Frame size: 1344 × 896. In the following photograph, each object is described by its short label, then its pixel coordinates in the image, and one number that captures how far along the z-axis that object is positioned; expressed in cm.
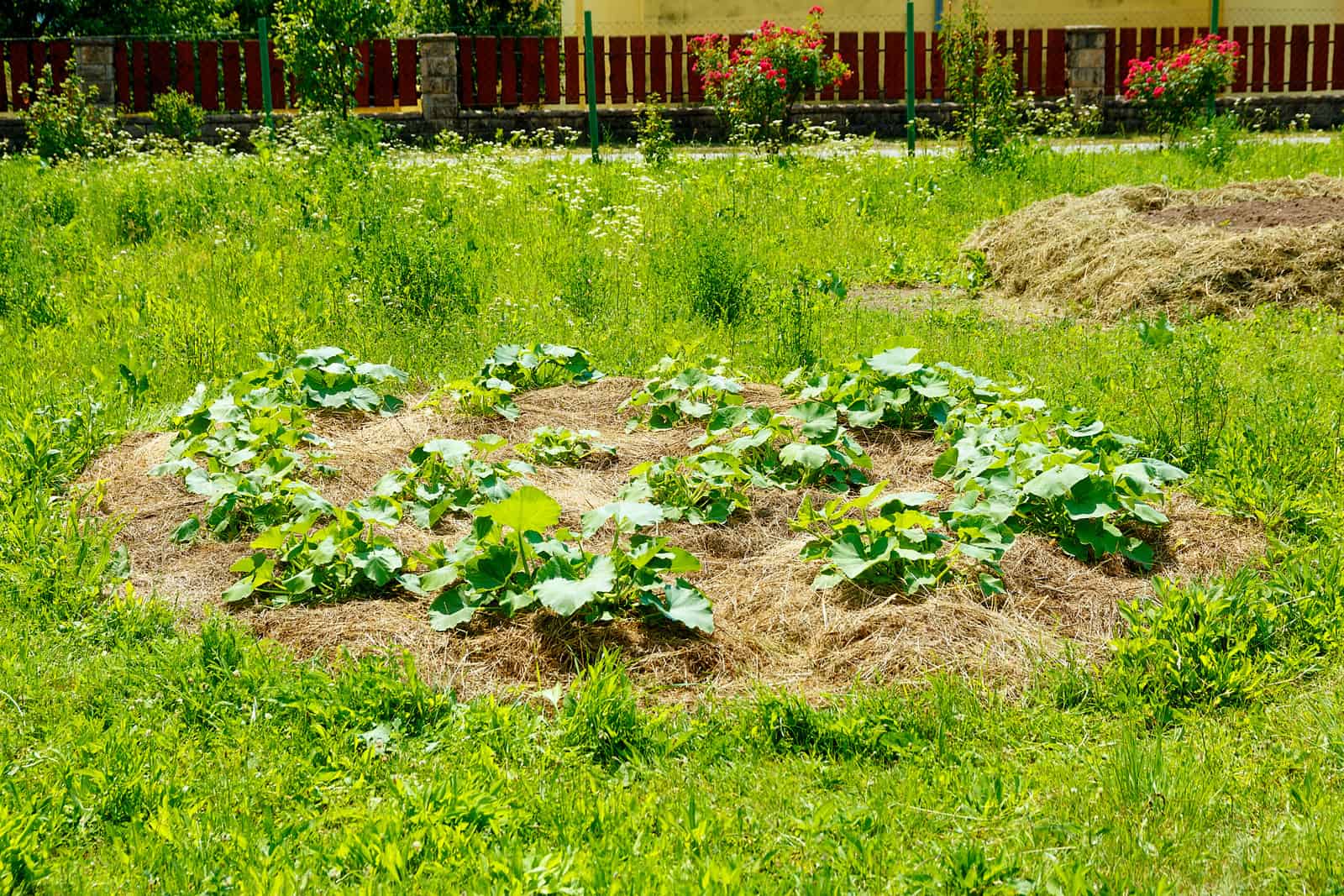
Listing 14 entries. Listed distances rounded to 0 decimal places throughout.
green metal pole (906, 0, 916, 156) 1853
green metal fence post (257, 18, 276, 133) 1950
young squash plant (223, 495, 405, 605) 450
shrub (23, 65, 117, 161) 1653
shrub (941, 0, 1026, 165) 1430
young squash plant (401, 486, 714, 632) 420
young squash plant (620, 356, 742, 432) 622
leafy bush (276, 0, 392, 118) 1608
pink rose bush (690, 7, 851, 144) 1719
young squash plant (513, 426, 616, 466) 582
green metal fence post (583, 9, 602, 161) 1822
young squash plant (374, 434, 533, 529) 505
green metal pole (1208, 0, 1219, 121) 2136
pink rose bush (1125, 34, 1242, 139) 1722
